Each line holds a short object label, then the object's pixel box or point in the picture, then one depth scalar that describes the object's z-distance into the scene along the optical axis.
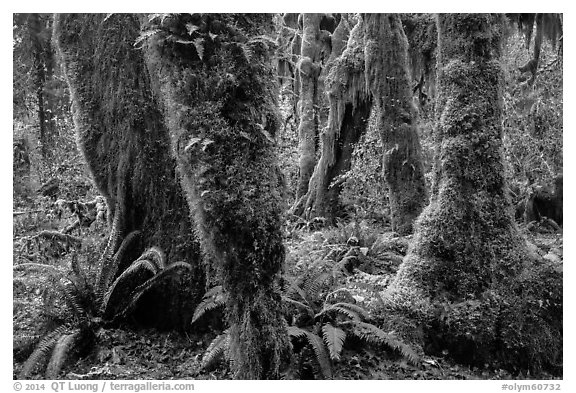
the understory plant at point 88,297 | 4.54
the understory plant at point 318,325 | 4.18
